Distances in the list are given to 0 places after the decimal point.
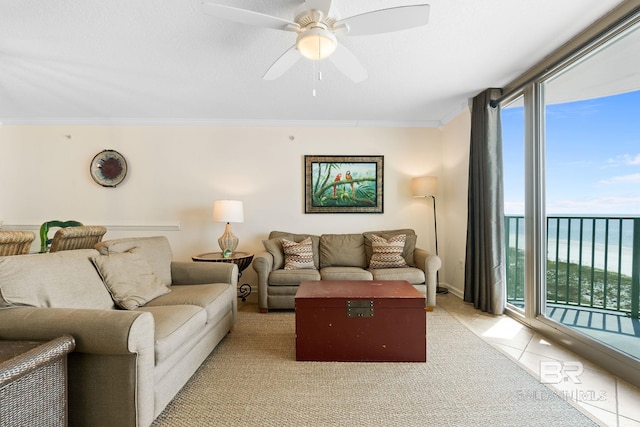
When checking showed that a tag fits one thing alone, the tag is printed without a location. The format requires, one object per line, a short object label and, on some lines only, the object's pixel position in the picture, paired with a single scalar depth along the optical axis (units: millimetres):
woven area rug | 1605
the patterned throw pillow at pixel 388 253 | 3629
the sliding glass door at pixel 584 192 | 2396
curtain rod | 1965
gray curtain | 3180
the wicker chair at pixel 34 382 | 1049
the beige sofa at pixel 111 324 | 1385
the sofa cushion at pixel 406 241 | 3838
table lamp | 3719
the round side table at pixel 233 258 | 3506
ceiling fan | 1636
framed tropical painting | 4289
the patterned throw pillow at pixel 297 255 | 3611
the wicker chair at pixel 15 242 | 1828
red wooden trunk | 2191
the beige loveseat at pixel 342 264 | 3369
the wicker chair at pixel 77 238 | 2256
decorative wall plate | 4246
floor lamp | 4031
